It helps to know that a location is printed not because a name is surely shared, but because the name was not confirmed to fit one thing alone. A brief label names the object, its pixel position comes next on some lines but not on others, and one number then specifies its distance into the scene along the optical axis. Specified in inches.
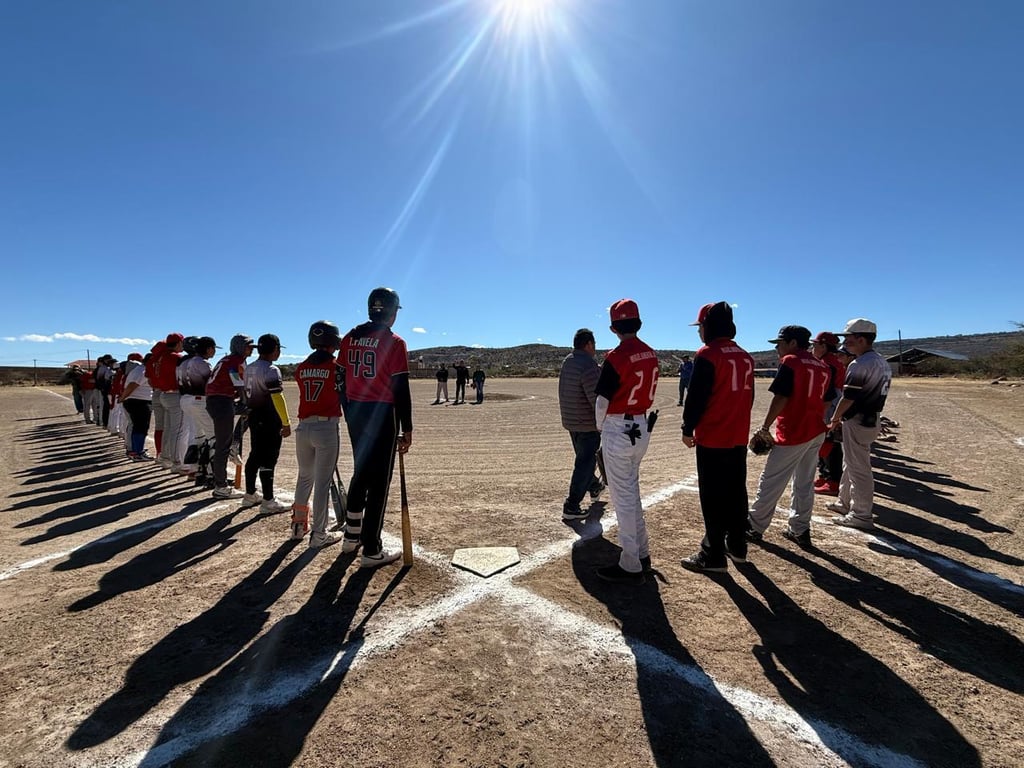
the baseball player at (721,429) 154.4
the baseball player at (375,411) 165.5
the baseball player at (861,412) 201.0
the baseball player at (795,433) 175.8
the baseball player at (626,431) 149.7
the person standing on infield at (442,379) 901.9
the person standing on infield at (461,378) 909.8
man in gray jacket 215.9
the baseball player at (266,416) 220.2
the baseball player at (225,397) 245.4
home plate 161.0
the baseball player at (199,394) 268.7
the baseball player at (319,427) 182.1
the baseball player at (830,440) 257.4
